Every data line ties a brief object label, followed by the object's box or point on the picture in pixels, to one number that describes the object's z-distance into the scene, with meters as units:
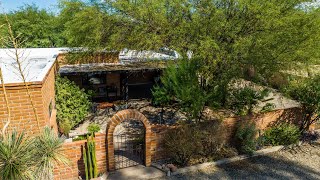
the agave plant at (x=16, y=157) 5.01
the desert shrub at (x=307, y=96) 10.26
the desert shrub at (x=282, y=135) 10.28
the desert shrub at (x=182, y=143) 8.50
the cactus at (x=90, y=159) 7.52
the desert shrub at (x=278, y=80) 12.06
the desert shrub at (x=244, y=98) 11.16
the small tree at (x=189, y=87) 9.69
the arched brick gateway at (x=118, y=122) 7.77
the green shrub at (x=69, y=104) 11.85
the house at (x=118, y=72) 13.94
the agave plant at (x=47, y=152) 5.53
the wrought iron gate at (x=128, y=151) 8.73
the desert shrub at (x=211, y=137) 9.15
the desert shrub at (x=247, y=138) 9.47
